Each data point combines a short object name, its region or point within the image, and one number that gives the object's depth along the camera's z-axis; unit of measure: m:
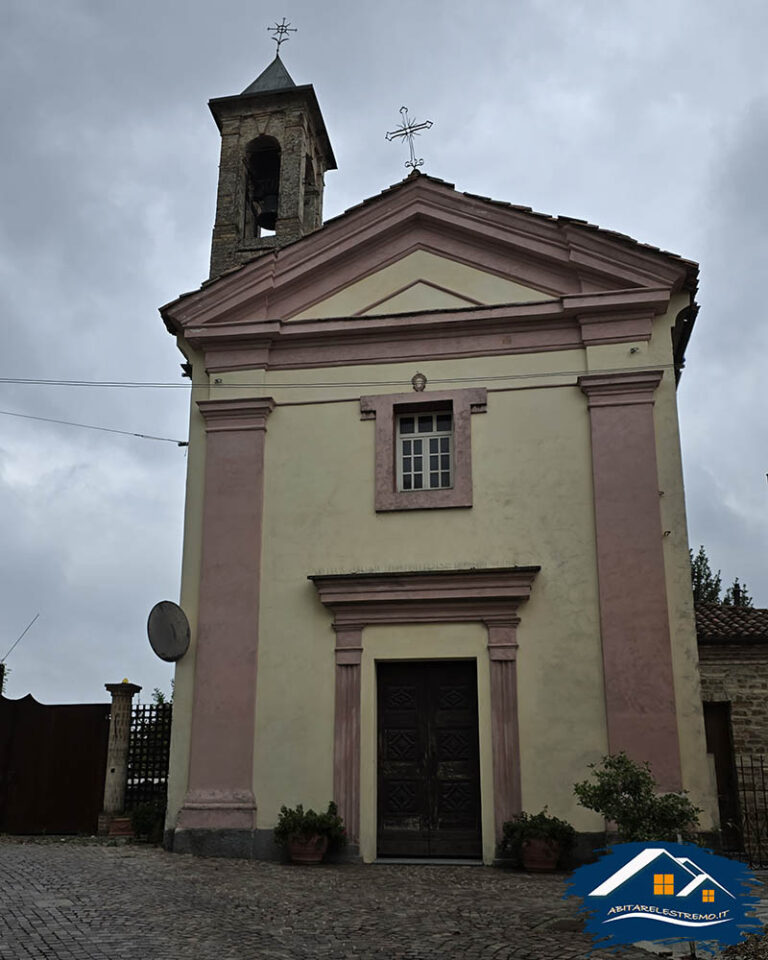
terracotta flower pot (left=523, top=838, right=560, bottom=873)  10.11
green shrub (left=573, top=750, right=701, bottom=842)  7.47
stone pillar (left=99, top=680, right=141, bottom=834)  13.00
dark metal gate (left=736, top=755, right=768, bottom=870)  12.40
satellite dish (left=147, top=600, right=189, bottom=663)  11.88
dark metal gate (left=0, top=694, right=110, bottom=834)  13.27
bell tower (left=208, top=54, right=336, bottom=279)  19.67
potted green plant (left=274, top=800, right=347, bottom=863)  10.63
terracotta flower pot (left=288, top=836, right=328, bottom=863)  10.62
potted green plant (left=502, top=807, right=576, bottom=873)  10.11
